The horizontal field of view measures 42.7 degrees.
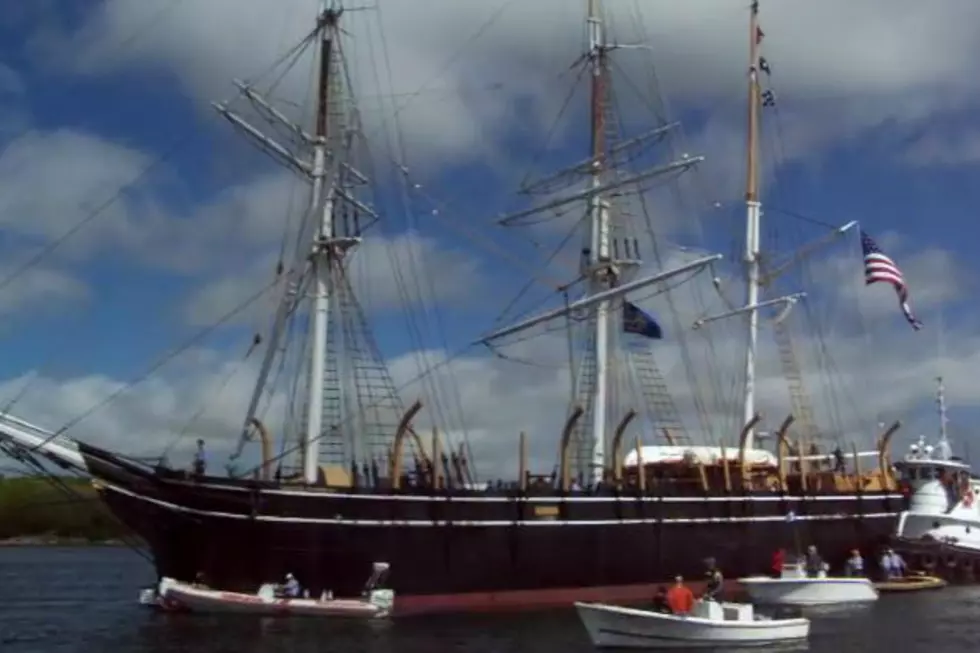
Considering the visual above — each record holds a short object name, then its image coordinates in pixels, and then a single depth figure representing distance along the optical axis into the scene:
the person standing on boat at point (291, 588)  40.62
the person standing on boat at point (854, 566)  57.72
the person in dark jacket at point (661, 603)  34.50
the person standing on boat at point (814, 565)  52.12
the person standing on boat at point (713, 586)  35.56
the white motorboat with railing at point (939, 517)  63.53
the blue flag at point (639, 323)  59.81
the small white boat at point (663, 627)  33.72
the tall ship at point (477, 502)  41.50
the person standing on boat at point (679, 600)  34.22
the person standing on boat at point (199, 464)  42.43
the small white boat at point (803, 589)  50.00
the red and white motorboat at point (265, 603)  40.03
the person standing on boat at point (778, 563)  53.16
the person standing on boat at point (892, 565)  61.16
